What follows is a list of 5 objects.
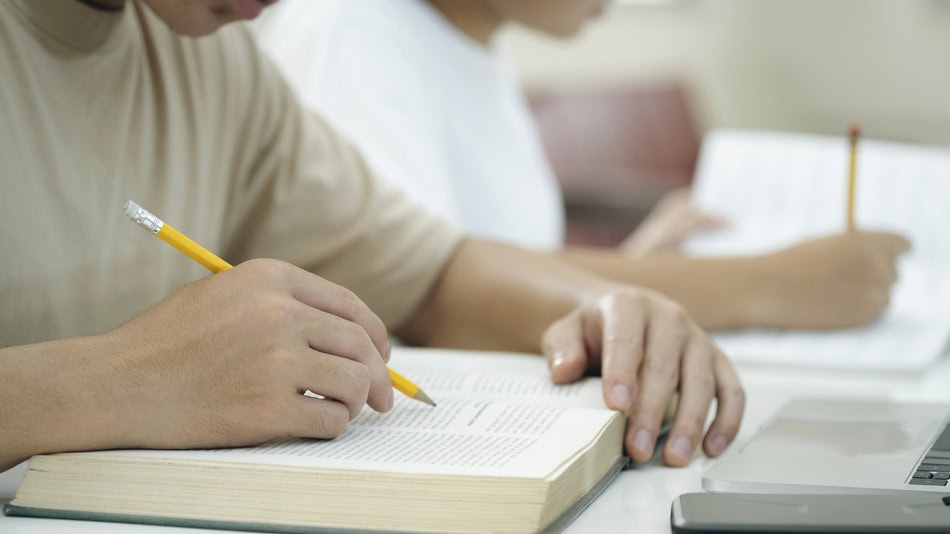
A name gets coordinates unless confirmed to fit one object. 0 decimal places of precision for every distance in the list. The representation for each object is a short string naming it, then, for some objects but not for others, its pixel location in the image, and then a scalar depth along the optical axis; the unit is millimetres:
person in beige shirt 1241
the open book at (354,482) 1179
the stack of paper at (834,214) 1777
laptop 1261
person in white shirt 1940
